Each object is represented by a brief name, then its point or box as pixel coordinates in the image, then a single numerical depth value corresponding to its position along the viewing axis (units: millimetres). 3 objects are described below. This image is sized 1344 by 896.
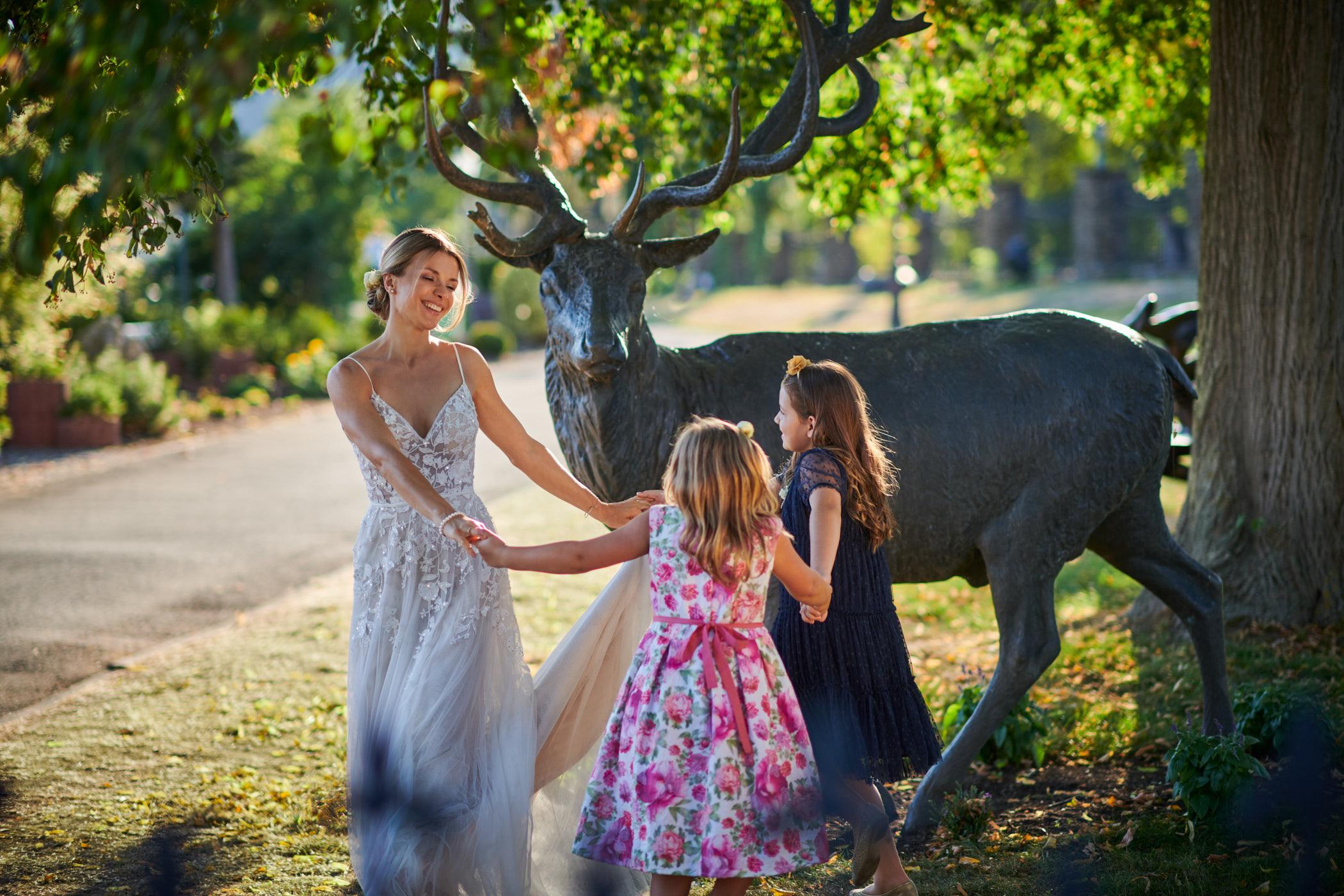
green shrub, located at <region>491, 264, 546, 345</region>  28547
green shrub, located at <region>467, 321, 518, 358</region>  25281
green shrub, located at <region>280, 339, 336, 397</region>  18766
